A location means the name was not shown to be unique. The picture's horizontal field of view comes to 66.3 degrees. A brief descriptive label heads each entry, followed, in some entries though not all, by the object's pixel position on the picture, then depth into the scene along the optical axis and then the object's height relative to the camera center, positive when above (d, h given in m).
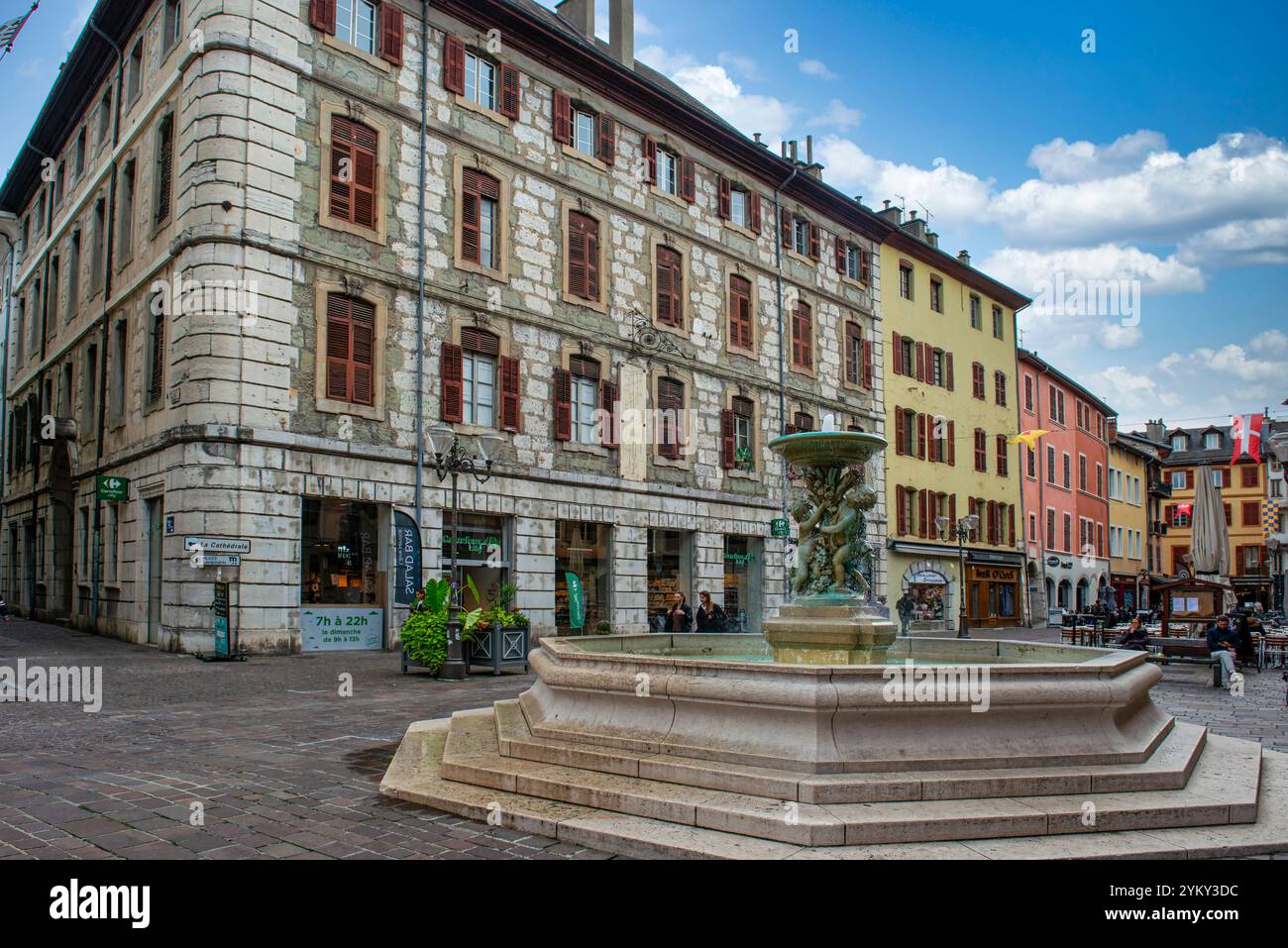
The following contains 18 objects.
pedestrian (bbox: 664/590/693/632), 22.52 -1.98
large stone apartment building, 17.70 +4.72
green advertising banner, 22.09 -1.61
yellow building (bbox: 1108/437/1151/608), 55.46 +0.86
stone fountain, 5.36 -1.48
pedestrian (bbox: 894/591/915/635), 33.44 -2.67
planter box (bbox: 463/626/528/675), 15.95 -1.86
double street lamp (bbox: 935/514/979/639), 33.00 +0.02
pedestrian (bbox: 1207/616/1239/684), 15.49 -1.85
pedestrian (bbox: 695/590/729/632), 22.48 -1.99
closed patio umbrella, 24.12 -0.07
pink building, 45.16 +1.94
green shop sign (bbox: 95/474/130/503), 19.78 +0.92
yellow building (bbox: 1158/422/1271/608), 70.69 +2.35
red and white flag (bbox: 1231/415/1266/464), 31.01 +3.21
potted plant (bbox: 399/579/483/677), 15.34 -1.53
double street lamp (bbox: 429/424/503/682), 15.16 +1.10
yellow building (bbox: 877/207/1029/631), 36.03 +3.96
